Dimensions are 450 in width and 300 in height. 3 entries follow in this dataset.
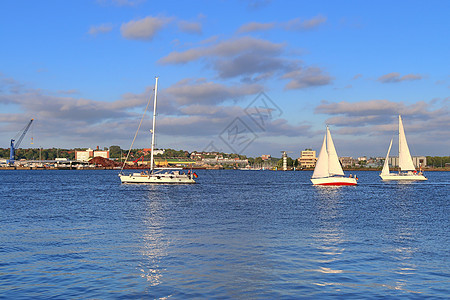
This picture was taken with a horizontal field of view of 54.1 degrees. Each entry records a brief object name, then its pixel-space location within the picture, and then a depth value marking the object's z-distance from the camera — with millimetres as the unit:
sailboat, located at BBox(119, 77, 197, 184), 96125
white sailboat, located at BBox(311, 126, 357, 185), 93562
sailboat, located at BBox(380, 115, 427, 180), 126312
